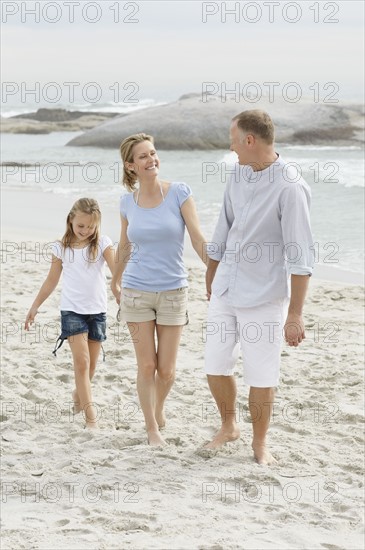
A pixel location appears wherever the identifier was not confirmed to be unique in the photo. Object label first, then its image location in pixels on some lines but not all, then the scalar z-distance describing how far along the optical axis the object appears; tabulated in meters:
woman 4.95
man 4.44
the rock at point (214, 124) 26.72
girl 5.29
